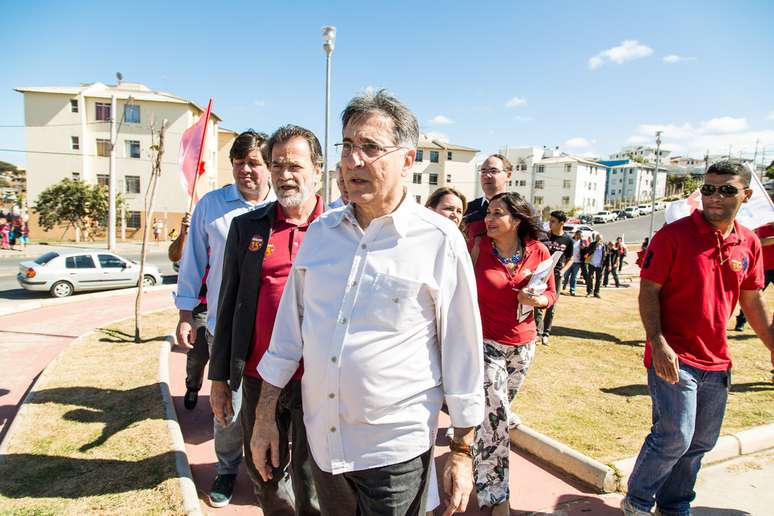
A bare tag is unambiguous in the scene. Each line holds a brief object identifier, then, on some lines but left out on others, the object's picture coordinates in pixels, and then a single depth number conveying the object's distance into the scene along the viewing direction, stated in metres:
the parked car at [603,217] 68.44
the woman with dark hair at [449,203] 4.09
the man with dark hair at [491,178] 4.71
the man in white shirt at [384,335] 1.89
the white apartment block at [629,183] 103.25
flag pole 5.10
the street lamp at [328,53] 13.20
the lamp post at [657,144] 36.98
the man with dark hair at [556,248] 8.32
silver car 14.55
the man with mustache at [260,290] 2.68
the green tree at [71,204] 34.94
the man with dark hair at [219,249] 3.60
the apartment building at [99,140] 40.84
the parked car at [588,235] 15.58
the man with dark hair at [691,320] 3.03
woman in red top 3.42
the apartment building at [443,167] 65.19
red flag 5.49
